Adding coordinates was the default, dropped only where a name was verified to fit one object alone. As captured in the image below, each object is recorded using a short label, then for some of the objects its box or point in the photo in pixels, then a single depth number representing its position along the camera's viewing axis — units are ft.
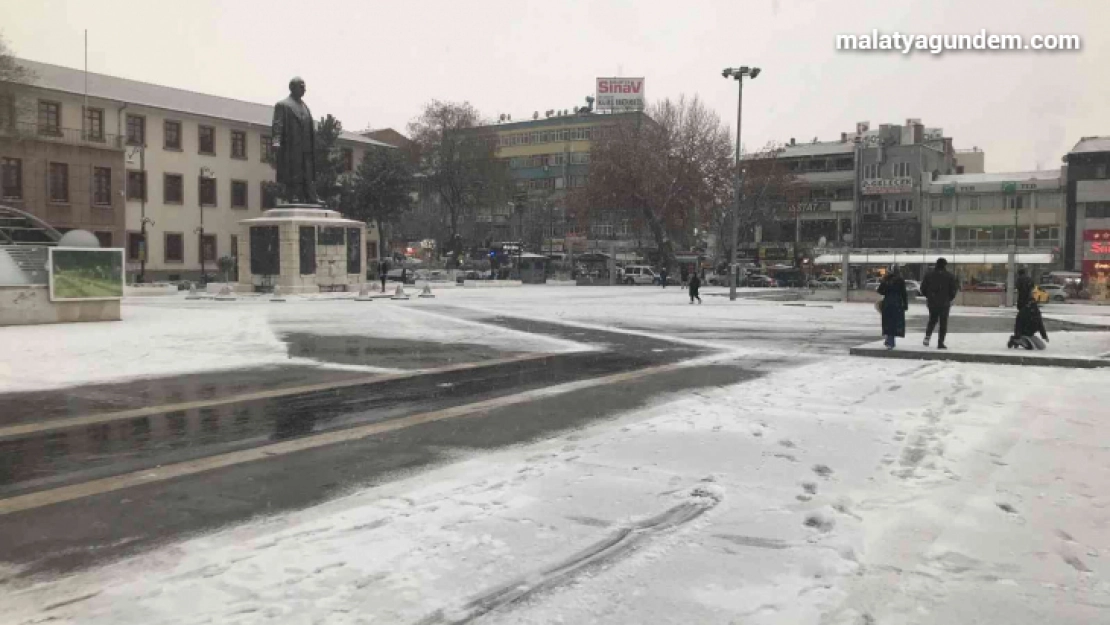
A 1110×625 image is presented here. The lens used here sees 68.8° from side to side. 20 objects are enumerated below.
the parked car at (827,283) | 157.08
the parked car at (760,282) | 199.82
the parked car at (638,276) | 197.77
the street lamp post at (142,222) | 159.33
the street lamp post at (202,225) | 176.39
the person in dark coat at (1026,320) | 46.96
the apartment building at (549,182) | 279.08
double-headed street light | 119.65
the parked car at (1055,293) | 137.69
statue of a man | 104.78
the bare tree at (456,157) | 229.66
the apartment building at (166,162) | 159.22
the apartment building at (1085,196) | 193.77
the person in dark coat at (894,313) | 47.50
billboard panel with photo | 60.44
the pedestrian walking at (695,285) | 107.34
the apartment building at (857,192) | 230.27
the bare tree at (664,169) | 183.73
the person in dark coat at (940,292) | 47.88
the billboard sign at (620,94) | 296.71
